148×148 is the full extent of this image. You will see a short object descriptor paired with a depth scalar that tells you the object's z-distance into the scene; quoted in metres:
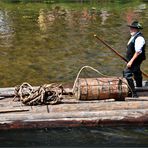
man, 11.52
